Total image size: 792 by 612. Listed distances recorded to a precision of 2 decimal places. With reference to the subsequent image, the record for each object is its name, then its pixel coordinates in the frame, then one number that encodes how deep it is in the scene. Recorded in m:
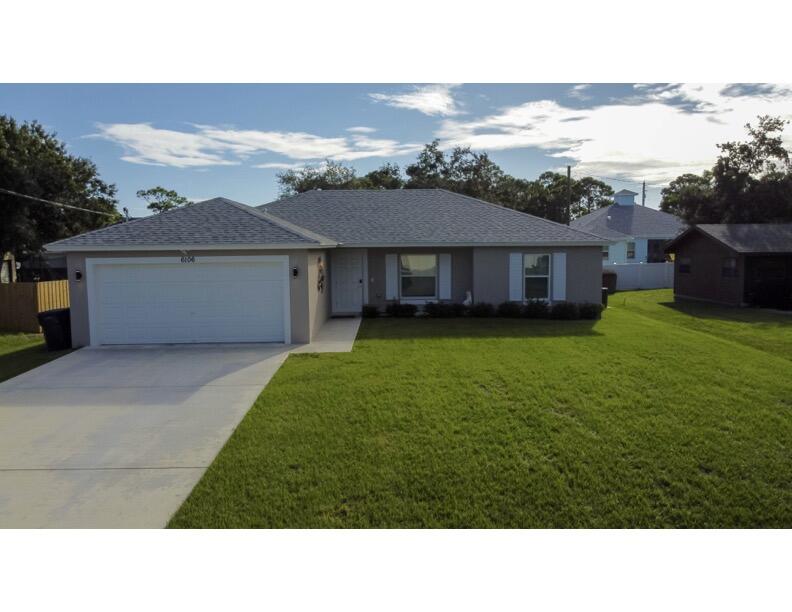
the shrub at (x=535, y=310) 16.84
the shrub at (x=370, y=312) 17.38
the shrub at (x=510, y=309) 17.05
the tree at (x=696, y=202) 32.50
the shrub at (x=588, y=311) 16.70
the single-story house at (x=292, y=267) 12.96
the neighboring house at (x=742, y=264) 21.87
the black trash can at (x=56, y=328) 12.80
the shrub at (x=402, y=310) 17.36
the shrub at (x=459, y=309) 17.11
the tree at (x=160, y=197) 49.47
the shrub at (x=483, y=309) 17.06
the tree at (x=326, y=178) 46.00
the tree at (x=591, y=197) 61.78
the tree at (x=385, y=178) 45.47
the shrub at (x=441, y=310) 17.06
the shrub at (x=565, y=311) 16.56
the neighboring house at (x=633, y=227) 35.97
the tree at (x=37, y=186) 23.95
